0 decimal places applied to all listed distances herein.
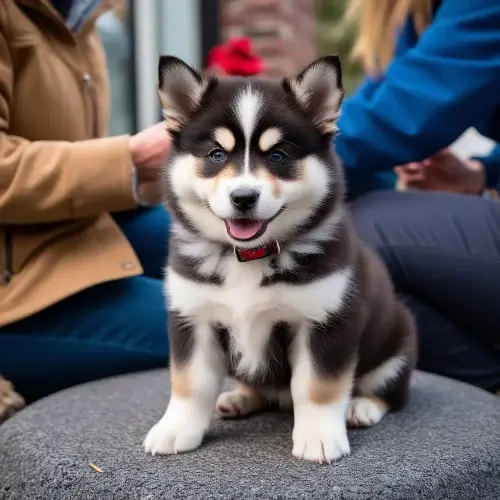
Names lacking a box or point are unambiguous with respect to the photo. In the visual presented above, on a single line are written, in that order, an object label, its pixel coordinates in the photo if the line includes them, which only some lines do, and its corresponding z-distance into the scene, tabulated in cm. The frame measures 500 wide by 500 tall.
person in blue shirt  220
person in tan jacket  195
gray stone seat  138
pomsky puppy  147
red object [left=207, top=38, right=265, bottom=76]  338
